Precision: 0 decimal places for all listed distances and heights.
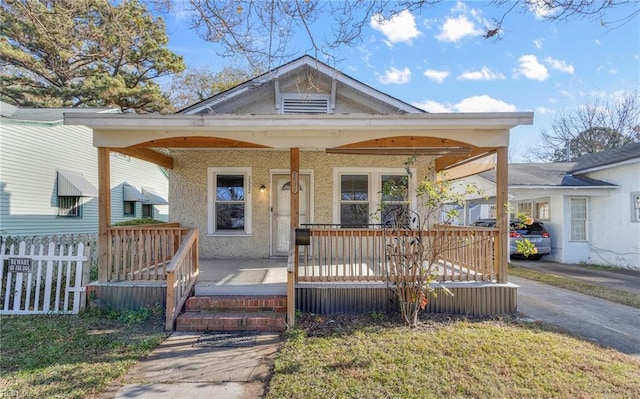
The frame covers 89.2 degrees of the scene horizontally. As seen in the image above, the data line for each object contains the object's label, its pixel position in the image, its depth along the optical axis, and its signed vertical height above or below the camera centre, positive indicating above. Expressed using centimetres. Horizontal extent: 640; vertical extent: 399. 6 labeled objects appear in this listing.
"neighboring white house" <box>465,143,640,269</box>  1064 +19
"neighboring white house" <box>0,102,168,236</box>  963 +104
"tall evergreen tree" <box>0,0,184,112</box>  540 +534
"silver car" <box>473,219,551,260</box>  1183 -95
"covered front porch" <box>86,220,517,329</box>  518 -118
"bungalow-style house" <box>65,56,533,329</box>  508 +81
